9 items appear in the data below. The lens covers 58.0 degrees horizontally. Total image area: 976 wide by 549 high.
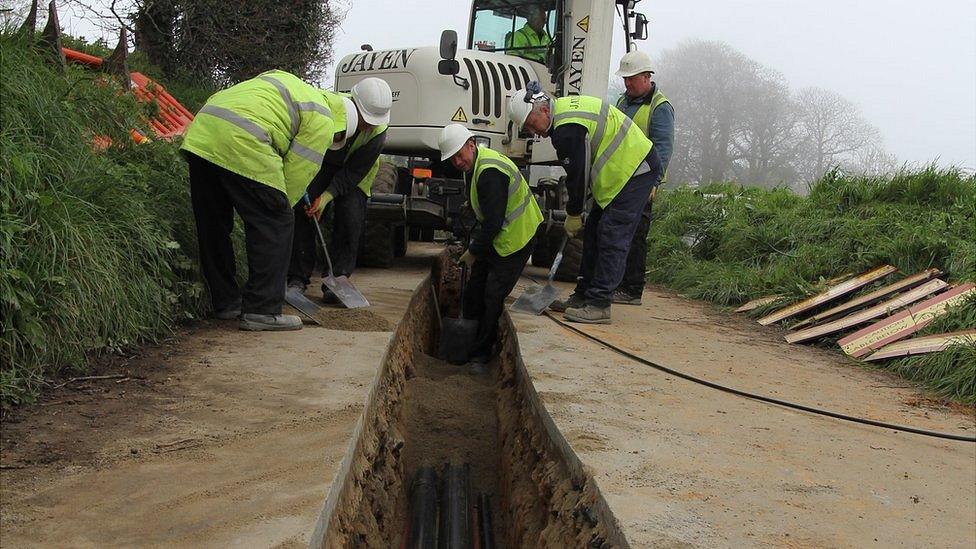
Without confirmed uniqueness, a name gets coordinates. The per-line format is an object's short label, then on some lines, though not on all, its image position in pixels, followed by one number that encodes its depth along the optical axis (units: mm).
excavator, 8328
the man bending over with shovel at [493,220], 5805
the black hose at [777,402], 3938
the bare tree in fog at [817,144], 34719
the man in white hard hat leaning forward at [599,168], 5902
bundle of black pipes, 4137
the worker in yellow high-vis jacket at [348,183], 5867
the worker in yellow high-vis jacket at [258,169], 4727
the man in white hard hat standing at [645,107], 6941
